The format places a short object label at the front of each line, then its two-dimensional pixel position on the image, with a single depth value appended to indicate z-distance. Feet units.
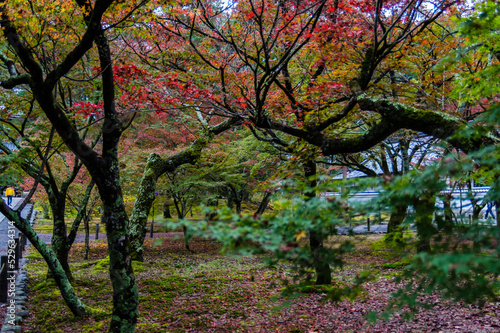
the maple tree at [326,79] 15.61
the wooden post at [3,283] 19.86
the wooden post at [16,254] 28.58
